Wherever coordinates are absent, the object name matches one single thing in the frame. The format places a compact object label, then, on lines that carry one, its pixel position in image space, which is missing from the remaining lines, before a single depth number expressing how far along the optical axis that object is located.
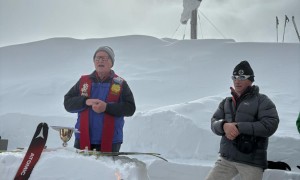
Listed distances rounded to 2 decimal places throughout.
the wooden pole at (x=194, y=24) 23.52
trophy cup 2.49
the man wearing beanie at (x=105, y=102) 3.34
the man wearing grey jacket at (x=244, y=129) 3.46
